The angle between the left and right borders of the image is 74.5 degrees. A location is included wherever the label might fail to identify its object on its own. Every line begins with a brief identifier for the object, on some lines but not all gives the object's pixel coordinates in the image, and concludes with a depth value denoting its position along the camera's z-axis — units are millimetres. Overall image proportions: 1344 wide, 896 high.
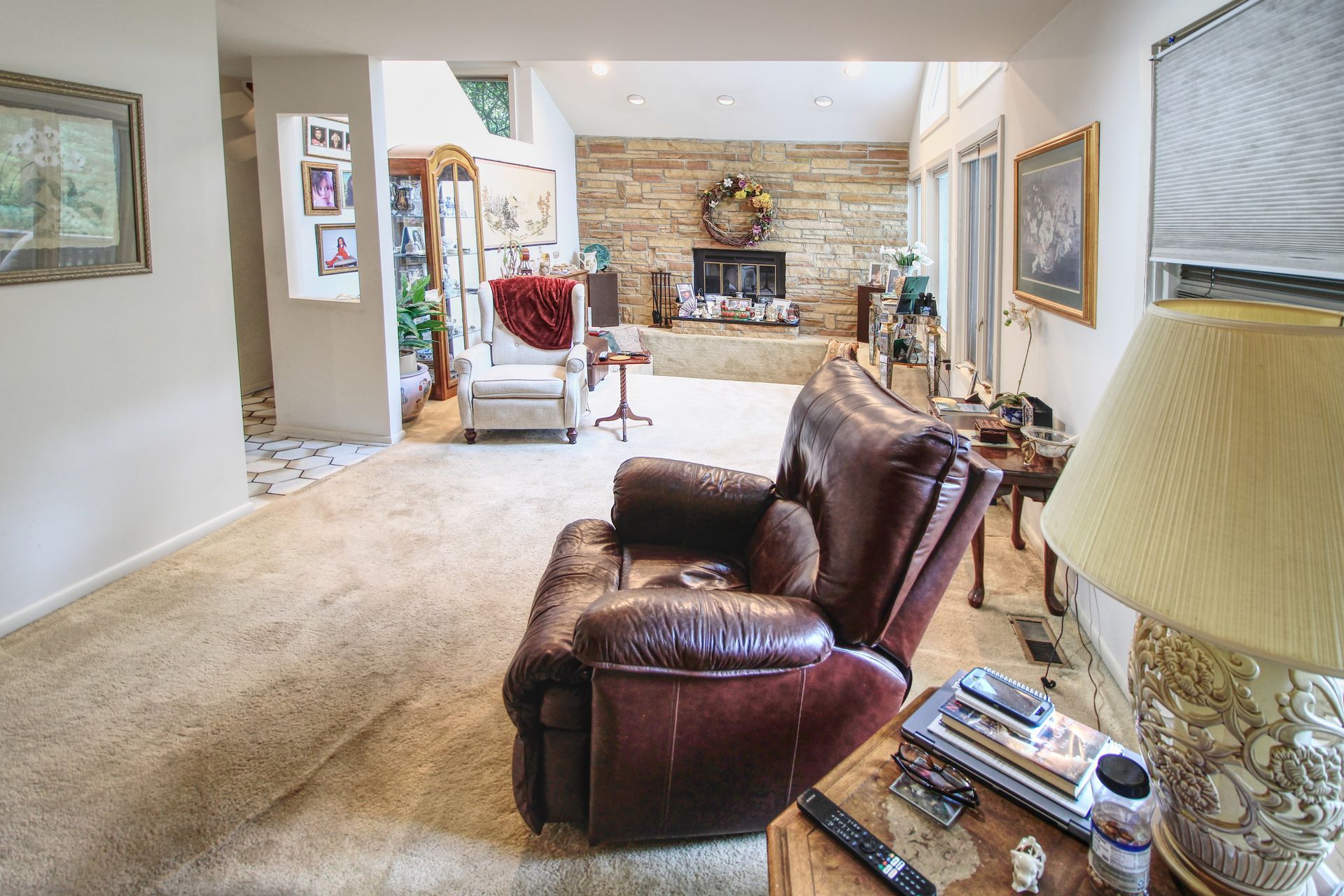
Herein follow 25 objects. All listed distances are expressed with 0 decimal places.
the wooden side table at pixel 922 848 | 1200
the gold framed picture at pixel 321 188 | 5629
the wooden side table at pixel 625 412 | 5637
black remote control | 1194
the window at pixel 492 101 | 8320
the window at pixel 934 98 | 6605
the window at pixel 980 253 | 4859
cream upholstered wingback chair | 5359
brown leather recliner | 1728
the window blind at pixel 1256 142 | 1620
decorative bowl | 2904
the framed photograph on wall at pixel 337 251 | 5930
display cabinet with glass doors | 6047
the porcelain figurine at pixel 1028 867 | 1178
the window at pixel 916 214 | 7941
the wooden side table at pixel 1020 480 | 2797
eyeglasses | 1362
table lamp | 807
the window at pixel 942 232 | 6898
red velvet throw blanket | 5719
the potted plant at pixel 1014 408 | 3299
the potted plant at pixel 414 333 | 5730
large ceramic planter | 5668
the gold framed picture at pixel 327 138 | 5668
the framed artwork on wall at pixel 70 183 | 2881
